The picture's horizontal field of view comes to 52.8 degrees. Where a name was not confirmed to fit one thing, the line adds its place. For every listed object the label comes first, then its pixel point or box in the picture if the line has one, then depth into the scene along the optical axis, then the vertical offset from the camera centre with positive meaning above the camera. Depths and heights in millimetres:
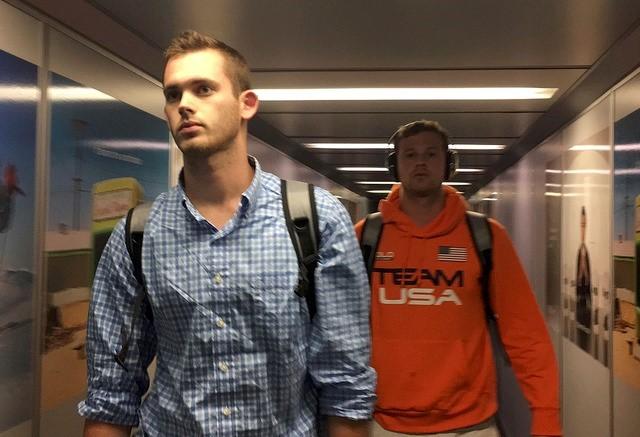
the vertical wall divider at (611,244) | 3078 -62
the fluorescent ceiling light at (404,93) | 3717 +808
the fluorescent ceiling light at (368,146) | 6258 +822
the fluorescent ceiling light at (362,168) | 8867 +842
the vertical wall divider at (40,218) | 2133 +27
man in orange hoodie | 2041 -324
